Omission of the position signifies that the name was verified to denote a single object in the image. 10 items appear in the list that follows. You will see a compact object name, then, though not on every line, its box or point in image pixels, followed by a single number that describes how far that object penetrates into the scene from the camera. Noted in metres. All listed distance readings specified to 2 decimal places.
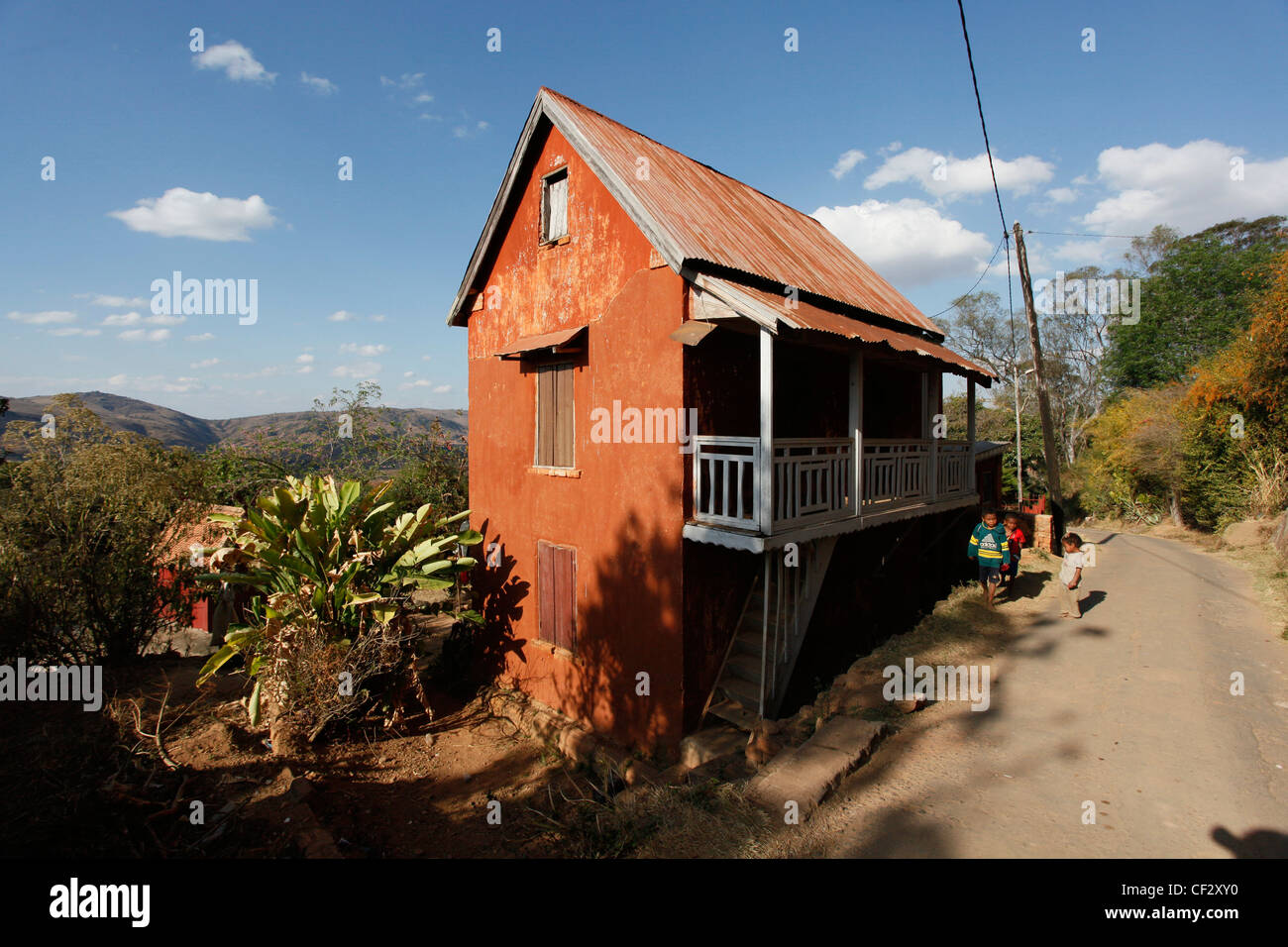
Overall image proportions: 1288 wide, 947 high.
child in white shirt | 9.90
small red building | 8.62
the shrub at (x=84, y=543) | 7.07
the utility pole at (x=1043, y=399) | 15.21
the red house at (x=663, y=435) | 7.13
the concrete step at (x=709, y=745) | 6.91
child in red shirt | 11.00
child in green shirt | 9.99
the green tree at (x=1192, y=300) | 34.94
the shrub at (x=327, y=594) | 7.57
